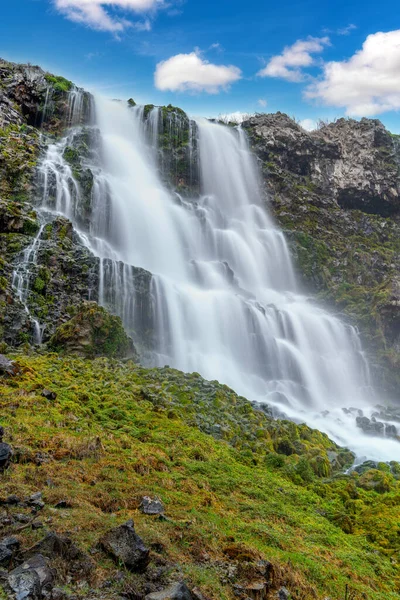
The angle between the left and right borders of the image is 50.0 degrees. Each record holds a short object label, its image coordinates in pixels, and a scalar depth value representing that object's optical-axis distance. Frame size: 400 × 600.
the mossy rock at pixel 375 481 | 11.45
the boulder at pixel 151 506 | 6.69
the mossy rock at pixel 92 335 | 17.80
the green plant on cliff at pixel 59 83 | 41.84
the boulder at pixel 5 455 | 6.85
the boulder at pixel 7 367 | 12.21
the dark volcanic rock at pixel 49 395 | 11.44
